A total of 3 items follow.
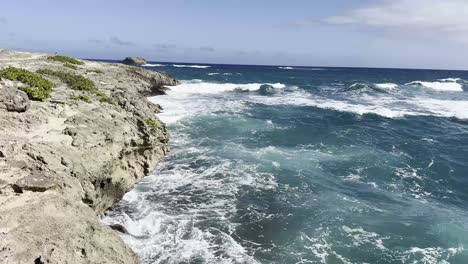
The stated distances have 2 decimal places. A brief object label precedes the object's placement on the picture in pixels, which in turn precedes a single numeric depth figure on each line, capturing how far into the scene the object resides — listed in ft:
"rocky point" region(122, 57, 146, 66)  353.10
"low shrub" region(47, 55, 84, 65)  121.80
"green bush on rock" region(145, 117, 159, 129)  64.62
